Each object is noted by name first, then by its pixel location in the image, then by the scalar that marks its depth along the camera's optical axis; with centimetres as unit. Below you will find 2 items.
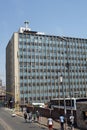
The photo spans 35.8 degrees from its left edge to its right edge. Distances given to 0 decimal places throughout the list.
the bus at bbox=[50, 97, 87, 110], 2612
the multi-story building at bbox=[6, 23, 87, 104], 6306
